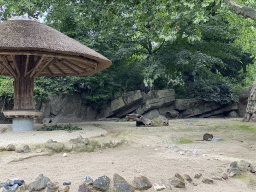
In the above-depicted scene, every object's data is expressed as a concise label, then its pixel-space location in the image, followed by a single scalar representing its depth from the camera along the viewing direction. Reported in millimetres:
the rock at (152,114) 15148
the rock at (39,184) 2855
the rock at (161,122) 9974
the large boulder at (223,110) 16188
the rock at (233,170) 3391
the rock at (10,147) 4840
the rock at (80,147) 5035
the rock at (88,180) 2958
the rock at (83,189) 2795
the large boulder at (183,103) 15617
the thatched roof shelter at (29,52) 6312
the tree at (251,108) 10242
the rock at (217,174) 3308
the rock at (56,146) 4898
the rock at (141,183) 2977
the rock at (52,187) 2820
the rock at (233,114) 16234
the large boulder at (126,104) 14953
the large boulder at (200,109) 15867
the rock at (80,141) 5448
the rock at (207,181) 3189
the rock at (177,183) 3043
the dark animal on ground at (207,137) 6518
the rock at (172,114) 15141
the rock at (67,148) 4969
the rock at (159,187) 2979
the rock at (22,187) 2842
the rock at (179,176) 3167
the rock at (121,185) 2895
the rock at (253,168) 3485
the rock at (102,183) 2889
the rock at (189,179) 3215
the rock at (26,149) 4816
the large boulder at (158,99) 14969
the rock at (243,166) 3532
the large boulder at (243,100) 16484
